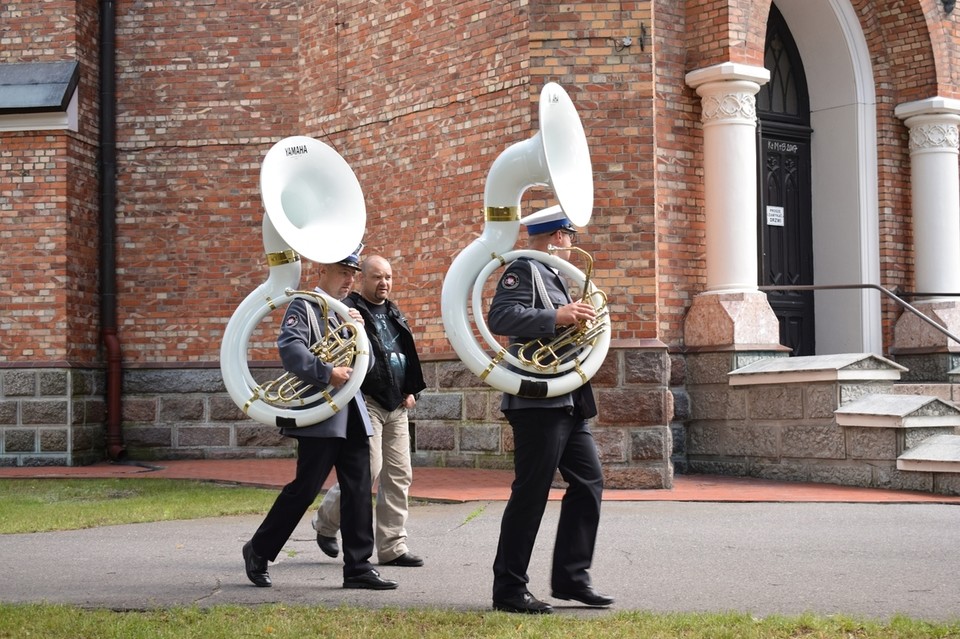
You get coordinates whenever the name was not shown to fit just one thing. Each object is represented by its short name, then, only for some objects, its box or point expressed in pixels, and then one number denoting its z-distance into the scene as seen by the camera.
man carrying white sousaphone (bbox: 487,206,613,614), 5.91
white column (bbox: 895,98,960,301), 14.35
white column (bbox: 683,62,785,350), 12.62
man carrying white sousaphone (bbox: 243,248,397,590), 6.51
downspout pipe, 14.89
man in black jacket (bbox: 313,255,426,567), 7.27
